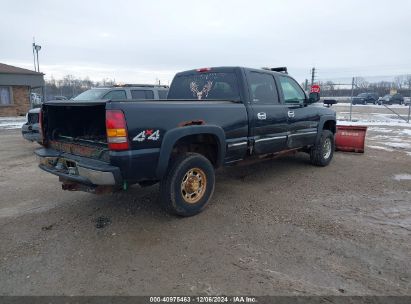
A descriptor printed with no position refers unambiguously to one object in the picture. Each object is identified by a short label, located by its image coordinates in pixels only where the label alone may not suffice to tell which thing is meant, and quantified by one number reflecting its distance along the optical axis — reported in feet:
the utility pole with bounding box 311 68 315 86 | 62.34
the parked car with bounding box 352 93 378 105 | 139.74
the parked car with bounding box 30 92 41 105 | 93.75
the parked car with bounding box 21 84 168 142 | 29.66
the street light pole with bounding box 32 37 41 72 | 103.75
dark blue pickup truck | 11.55
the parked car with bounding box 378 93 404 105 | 136.36
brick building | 74.54
